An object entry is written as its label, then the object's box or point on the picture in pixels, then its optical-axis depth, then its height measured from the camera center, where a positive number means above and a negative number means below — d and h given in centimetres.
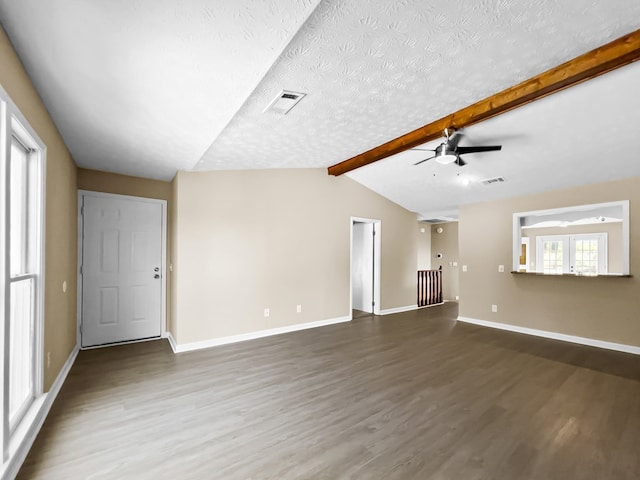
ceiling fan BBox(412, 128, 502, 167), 329 +104
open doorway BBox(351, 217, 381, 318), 641 -59
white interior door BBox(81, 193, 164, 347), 406 -41
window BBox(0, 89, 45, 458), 207 -23
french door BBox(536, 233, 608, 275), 583 -24
